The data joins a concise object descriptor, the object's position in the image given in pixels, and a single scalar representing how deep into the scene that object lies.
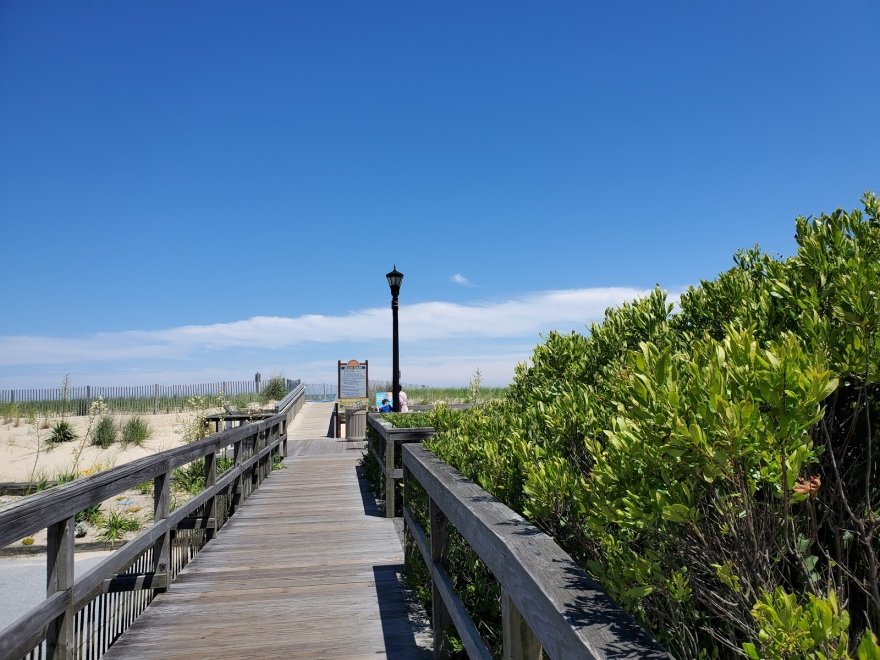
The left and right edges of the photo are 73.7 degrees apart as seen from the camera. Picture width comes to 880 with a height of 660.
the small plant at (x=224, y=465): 10.90
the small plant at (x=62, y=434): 18.58
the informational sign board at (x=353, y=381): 21.95
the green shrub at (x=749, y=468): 1.18
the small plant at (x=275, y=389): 33.31
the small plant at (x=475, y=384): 10.26
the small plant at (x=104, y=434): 18.06
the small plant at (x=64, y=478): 8.97
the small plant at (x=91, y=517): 9.59
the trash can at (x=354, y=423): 17.72
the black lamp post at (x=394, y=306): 12.90
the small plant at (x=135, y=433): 18.44
